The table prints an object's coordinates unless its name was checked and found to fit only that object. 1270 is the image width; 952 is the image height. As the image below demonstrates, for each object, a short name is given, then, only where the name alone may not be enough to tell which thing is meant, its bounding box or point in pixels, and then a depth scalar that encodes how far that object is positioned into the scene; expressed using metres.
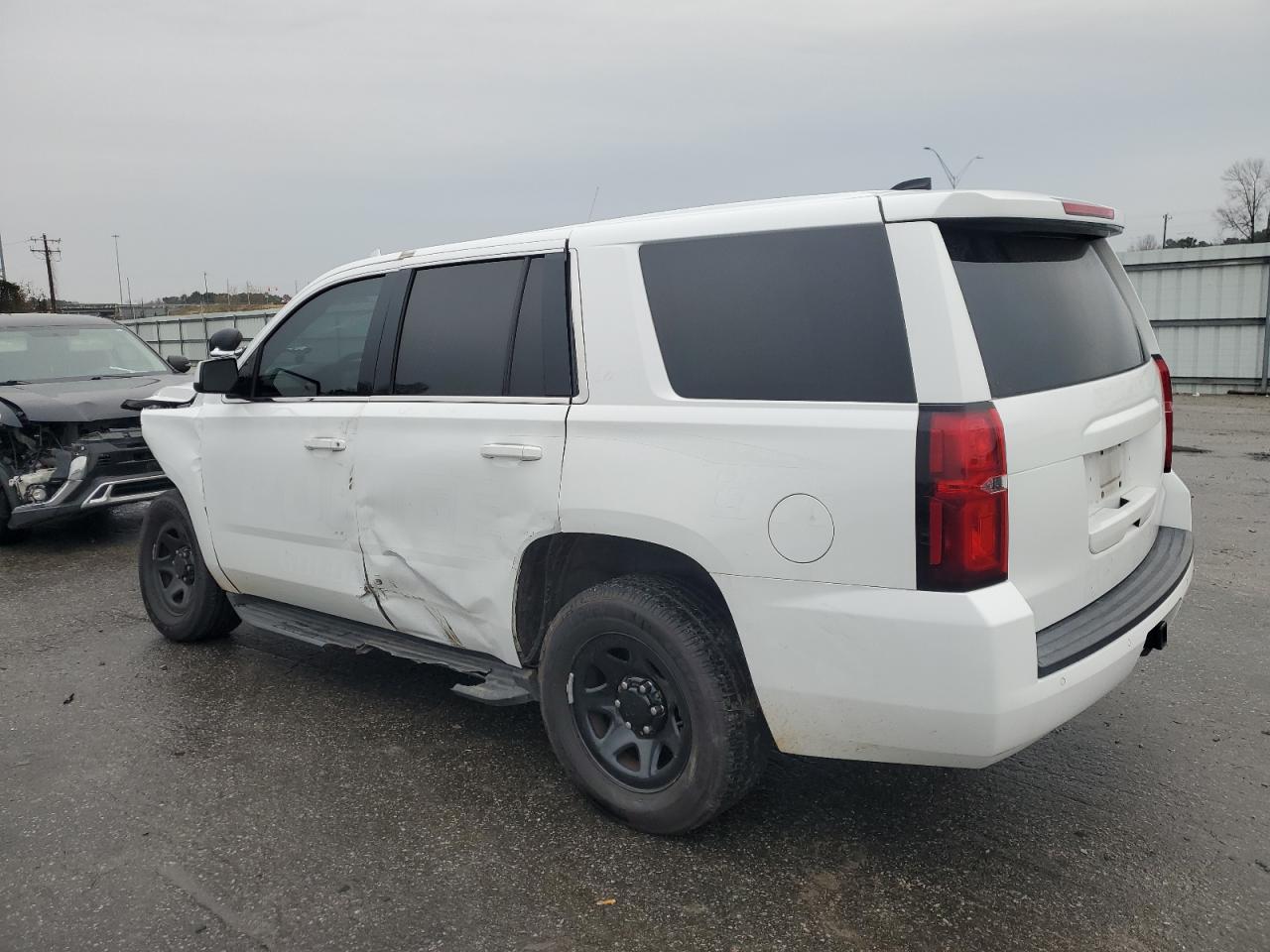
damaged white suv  2.59
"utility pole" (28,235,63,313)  76.37
